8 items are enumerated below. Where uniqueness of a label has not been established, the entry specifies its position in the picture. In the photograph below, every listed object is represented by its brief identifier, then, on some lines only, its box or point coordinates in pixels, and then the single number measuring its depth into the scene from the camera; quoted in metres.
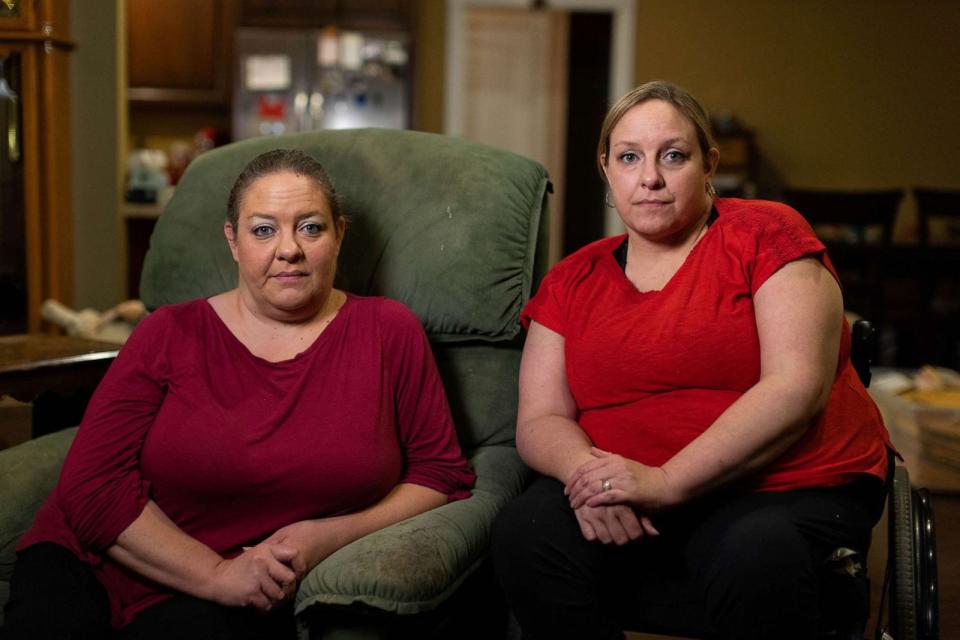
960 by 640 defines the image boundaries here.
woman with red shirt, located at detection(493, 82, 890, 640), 1.40
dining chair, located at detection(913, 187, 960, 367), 4.86
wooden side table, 1.88
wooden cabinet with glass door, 2.93
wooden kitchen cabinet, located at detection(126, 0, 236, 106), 6.01
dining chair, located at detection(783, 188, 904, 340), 4.71
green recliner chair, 1.83
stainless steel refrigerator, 6.01
